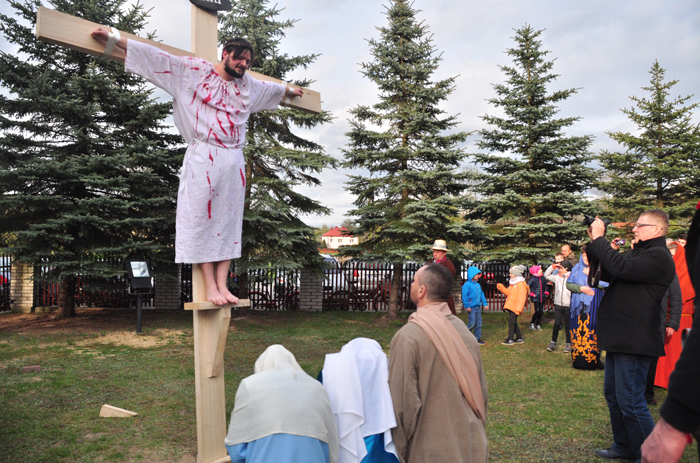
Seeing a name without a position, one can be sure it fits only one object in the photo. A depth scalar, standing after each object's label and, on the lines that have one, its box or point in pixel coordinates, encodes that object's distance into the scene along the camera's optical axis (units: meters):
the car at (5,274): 13.47
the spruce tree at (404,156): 13.17
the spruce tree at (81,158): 10.17
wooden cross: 3.58
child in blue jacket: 9.95
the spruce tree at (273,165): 11.95
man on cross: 3.37
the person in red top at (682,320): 5.92
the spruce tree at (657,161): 15.49
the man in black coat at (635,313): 3.76
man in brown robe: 2.63
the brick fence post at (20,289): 13.50
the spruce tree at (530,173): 14.66
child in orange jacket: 9.88
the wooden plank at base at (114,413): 5.15
